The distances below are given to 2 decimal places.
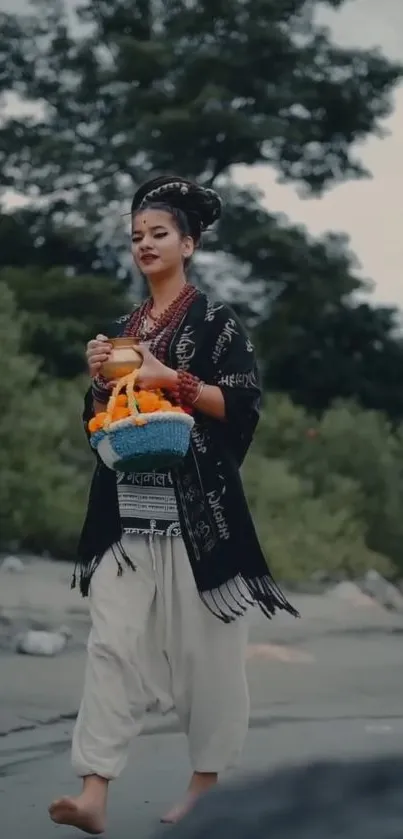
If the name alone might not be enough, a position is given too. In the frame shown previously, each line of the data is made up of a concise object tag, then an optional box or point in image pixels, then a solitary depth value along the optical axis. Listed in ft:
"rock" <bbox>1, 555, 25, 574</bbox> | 33.96
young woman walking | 13.57
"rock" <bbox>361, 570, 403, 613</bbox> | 39.04
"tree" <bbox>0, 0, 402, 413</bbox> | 70.08
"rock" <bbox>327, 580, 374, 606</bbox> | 37.32
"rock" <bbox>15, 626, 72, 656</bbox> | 24.97
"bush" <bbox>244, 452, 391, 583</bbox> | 43.86
